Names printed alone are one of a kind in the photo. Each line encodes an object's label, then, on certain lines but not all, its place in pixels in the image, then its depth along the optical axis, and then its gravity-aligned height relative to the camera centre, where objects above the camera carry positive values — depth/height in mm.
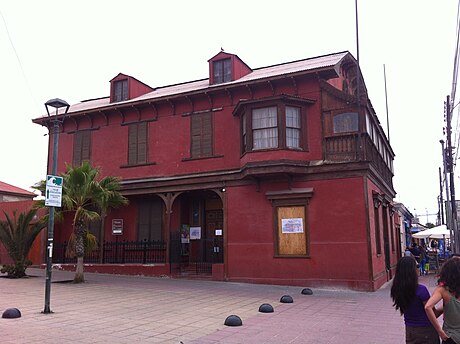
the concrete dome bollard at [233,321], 8422 -1871
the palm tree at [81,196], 15141 +1154
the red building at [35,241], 20625 -494
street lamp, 9367 +232
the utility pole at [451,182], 16031 +1719
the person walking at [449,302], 4137 -765
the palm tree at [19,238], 16344 -355
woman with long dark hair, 4387 -821
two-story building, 15172 +2160
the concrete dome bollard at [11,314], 8539 -1709
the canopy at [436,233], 23828 -452
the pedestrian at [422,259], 21803 -1786
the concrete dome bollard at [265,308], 9977 -1928
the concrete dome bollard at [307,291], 13336 -2058
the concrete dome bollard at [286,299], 11539 -1980
